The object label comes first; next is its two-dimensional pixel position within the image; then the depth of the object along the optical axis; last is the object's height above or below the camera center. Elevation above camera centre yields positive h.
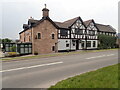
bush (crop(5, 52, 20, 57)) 19.87 -1.76
